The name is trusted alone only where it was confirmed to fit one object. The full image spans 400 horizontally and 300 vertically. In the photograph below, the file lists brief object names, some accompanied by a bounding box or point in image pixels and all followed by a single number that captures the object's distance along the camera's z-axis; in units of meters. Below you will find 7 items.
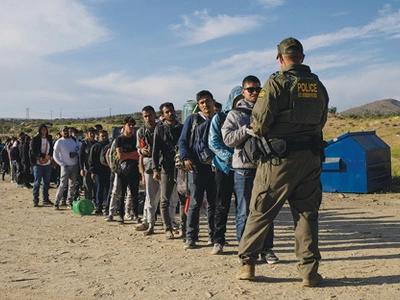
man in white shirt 11.33
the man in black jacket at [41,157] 11.65
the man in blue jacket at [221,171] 6.18
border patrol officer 4.58
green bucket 10.32
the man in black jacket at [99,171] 10.36
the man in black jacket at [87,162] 11.07
